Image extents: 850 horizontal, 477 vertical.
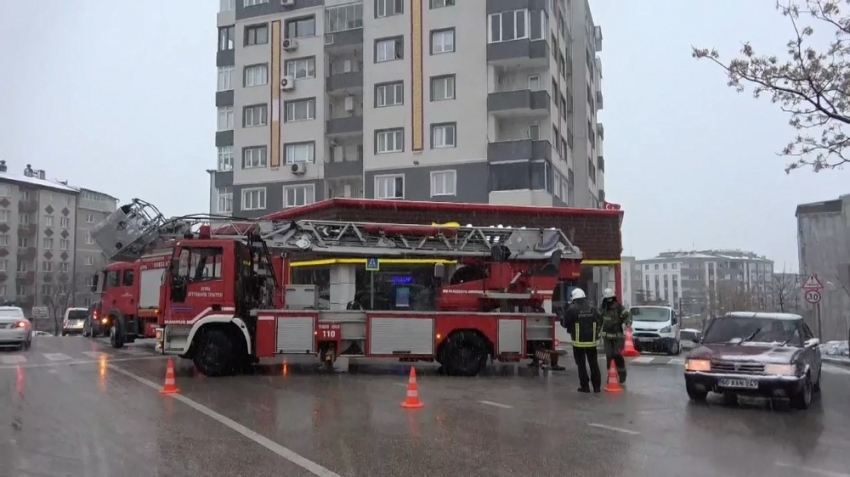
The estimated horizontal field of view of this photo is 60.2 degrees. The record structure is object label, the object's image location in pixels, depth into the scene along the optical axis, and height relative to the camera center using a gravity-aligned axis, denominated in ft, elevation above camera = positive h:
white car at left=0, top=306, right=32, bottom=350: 74.02 -3.32
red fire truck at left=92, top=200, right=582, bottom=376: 49.85 +0.16
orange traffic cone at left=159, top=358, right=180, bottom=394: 41.57 -4.93
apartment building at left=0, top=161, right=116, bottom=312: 267.59 +21.78
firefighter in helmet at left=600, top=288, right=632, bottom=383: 47.73 -2.08
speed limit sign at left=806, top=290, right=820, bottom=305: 76.43 +0.04
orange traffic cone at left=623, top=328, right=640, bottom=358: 72.18 -5.23
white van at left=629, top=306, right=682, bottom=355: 77.05 -3.69
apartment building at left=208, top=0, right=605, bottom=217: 123.54 +36.59
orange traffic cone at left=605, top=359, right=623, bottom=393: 44.50 -5.18
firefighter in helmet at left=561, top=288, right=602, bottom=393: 43.27 -2.23
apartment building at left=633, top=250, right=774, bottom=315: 445.29 +17.29
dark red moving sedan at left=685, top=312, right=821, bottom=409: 36.29 -3.18
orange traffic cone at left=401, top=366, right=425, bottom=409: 37.11 -5.01
